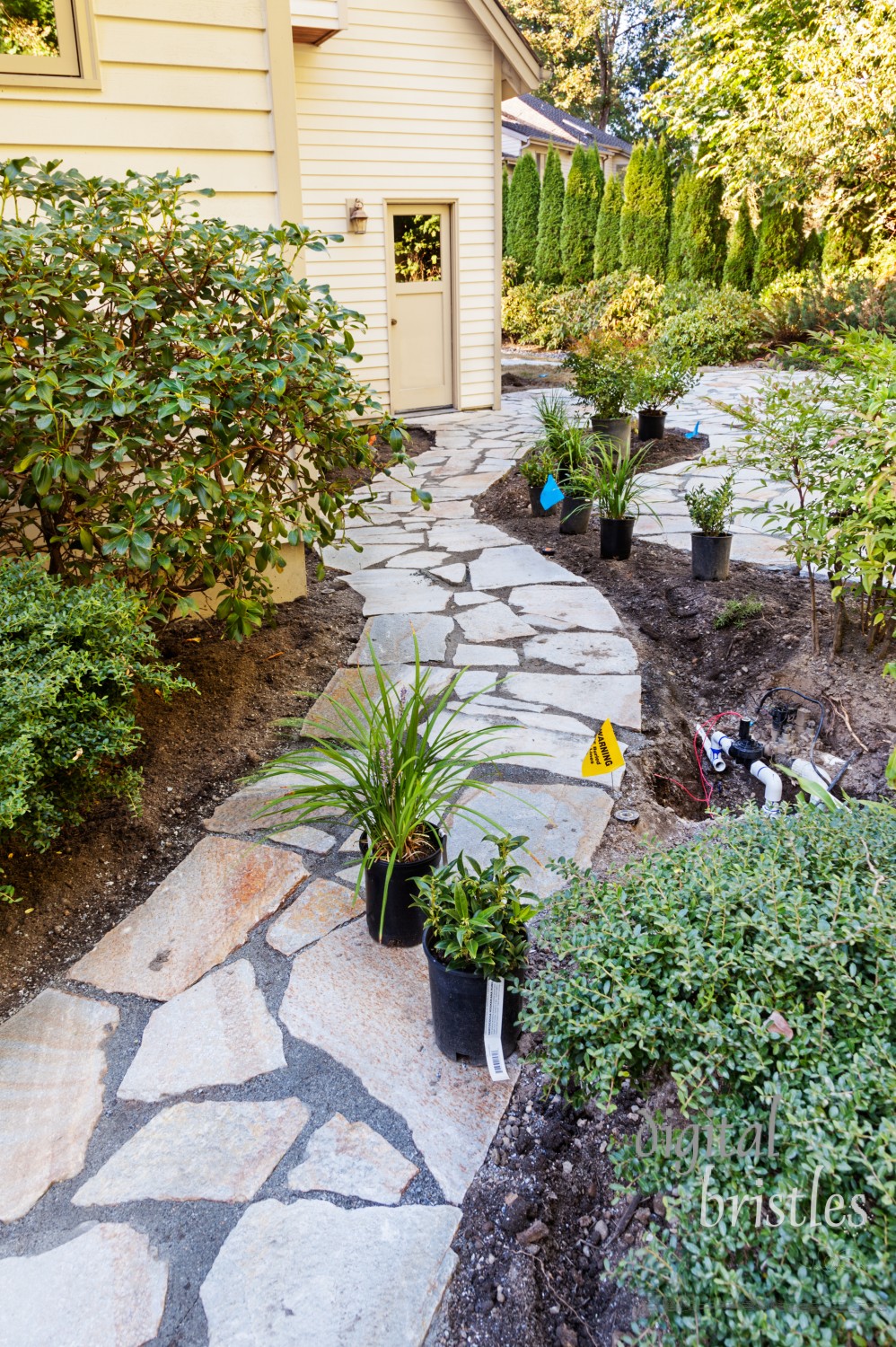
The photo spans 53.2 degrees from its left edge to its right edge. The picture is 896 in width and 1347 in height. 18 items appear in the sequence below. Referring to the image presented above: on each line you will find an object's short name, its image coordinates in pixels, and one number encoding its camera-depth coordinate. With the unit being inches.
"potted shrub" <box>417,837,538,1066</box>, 72.3
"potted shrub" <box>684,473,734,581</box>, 179.9
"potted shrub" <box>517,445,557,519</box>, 233.3
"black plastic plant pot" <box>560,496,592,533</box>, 219.8
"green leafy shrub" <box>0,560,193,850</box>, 85.3
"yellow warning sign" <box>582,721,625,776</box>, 95.5
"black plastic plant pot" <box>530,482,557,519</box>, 239.8
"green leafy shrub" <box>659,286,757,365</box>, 506.6
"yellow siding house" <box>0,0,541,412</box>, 336.2
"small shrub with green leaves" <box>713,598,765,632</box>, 162.7
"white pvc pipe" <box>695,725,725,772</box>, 126.7
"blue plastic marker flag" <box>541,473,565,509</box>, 211.8
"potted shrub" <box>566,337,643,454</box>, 283.3
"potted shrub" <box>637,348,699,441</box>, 289.3
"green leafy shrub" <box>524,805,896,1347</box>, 46.0
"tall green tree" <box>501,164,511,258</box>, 715.4
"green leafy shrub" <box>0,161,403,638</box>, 104.7
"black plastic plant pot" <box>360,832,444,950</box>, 87.6
